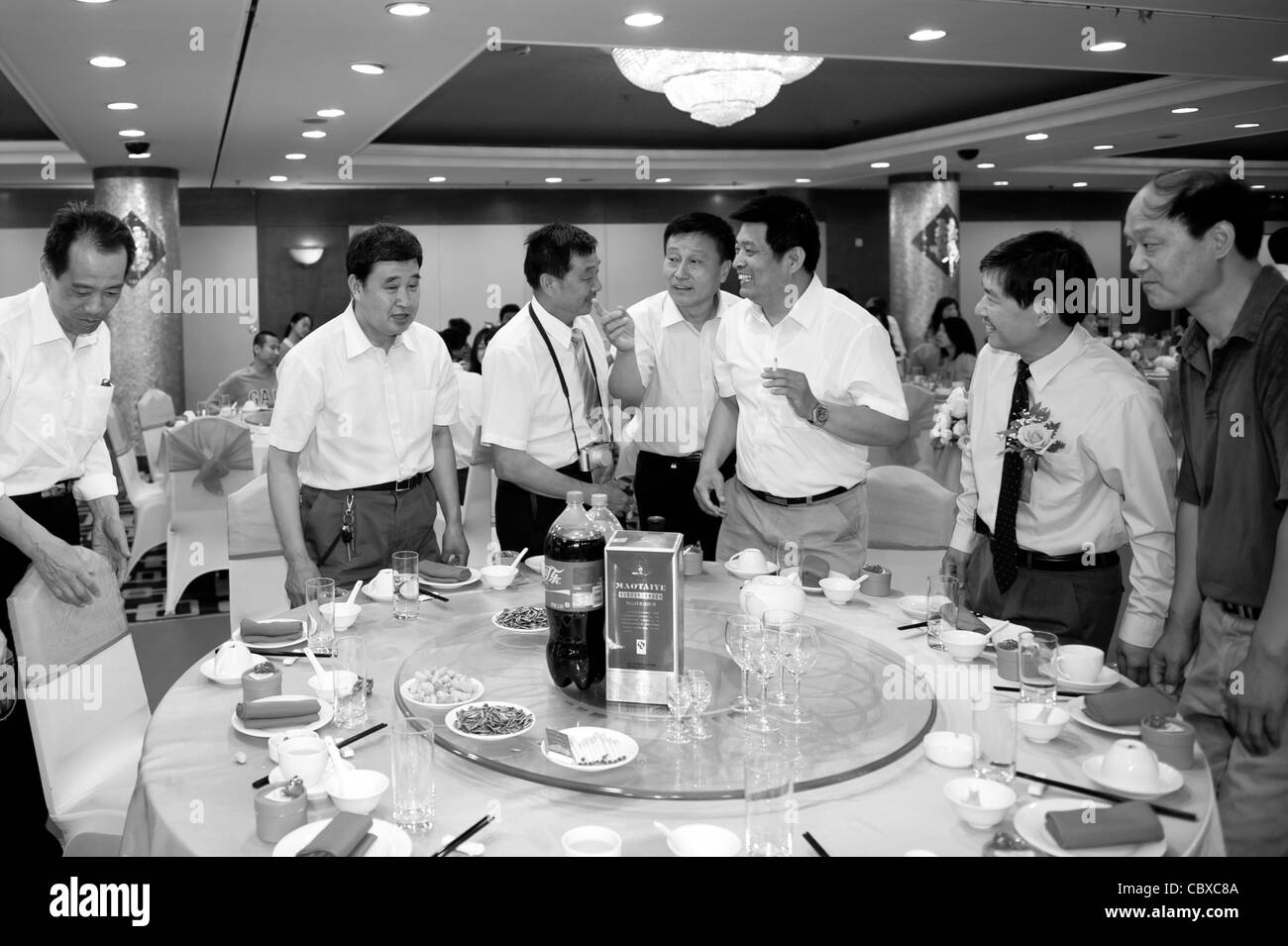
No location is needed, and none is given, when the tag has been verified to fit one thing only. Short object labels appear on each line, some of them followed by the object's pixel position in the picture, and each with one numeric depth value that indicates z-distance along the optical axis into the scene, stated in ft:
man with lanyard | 11.47
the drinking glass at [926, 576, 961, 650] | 7.51
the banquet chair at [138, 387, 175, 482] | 22.33
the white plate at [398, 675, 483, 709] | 6.44
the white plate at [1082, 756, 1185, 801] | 5.23
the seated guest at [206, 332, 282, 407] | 27.48
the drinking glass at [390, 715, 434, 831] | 5.09
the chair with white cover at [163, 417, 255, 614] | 17.69
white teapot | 7.57
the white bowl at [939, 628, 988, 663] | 7.23
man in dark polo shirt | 6.87
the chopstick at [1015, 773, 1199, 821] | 5.03
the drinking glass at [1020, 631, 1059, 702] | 6.05
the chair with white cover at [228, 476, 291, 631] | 11.59
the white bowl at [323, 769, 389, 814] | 5.14
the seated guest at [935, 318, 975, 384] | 29.58
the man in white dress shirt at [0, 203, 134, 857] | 9.48
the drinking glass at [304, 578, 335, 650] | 7.32
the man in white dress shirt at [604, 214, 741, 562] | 13.24
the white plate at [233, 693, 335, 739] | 6.00
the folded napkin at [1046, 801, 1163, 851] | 4.69
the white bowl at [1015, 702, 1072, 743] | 5.90
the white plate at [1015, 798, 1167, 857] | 4.71
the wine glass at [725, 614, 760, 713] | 6.29
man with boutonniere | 8.23
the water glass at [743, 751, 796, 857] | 4.73
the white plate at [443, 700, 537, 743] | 5.95
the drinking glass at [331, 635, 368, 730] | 6.23
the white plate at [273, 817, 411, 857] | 4.73
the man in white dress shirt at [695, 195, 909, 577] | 10.57
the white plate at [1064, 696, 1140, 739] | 6.00
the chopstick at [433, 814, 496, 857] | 4.74
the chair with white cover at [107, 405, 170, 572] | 19.40
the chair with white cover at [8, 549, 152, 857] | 7.42
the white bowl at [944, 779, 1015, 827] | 4.92
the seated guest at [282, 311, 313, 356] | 34.68
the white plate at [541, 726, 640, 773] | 5.47
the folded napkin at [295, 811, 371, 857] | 4.61
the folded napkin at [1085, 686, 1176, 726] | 6.03
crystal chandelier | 21.33
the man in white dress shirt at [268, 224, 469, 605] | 10.37
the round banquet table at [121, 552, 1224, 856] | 4.91
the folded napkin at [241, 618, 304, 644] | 7.61
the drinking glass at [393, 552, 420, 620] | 8.29
